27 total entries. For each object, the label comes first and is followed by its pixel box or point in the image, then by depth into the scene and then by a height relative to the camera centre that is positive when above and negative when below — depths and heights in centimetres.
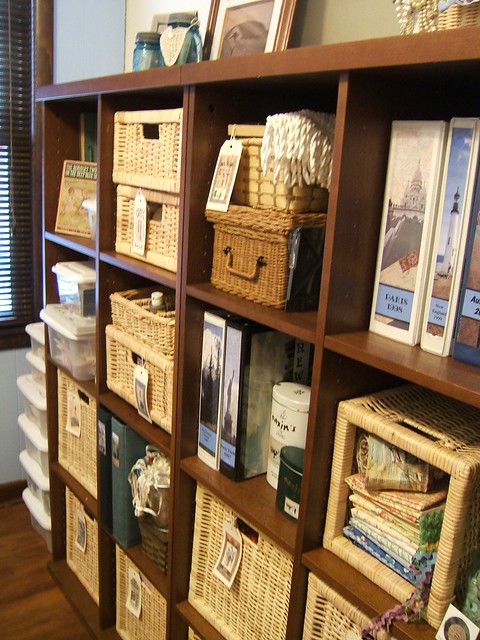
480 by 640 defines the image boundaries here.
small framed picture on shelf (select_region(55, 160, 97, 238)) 193 -9
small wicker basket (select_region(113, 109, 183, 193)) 133 +6
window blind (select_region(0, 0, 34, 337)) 229 +0
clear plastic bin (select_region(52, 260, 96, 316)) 180 -35
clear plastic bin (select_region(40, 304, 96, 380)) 180 -52
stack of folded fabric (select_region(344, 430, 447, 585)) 91 -53
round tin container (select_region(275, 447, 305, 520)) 114 -57
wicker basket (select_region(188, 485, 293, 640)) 120 -87
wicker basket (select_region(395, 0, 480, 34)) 84 +26
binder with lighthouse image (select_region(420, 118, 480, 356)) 81 -6
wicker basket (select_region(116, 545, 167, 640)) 163 -124
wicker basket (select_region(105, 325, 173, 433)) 145 -51
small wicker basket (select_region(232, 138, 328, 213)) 110 -1
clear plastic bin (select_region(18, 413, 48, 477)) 225 -103
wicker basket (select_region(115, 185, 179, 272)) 138 -13
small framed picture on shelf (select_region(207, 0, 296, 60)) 144 +40
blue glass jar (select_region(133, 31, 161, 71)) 167 +35
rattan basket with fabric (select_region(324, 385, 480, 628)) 84 -39
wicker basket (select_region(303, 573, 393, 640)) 99 -74
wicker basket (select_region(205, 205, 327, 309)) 109 -13
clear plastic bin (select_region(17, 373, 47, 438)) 224 -88
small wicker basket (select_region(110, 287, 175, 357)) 143 -37
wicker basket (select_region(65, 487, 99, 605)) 200 -130
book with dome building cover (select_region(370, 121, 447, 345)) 86 -5
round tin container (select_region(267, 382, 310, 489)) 119 -47
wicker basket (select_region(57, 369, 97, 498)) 189 -87
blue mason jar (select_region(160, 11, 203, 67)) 158 +36
